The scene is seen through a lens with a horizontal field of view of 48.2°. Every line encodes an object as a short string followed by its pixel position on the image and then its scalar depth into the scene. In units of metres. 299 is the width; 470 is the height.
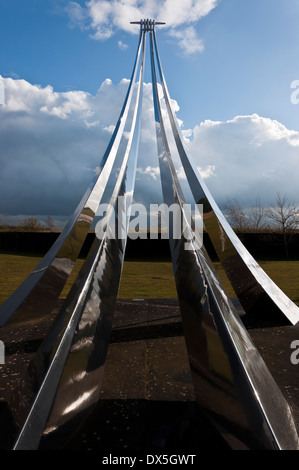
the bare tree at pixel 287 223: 23.21
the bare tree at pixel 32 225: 27.64
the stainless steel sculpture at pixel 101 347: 2.07
